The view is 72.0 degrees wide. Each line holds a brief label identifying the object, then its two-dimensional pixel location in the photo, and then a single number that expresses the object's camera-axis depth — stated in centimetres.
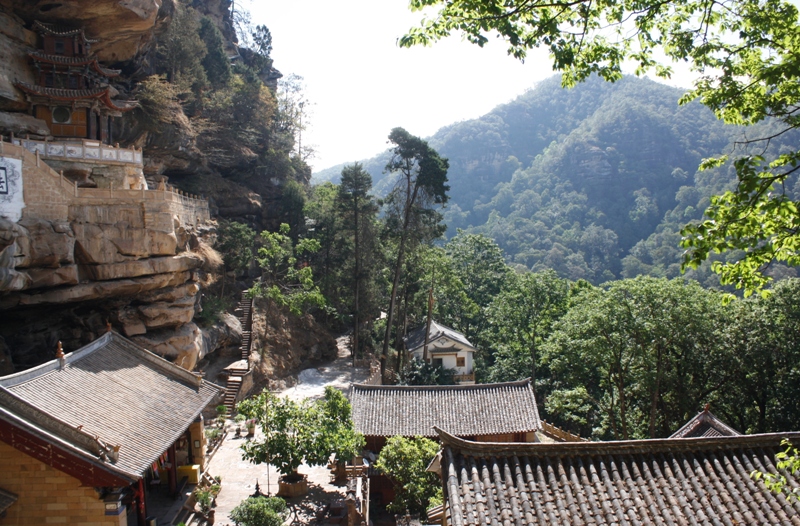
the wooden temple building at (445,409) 2167
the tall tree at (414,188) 3306
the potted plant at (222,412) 2560
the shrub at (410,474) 1723
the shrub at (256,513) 1459
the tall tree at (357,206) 3544
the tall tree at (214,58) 4075
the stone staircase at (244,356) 2695
